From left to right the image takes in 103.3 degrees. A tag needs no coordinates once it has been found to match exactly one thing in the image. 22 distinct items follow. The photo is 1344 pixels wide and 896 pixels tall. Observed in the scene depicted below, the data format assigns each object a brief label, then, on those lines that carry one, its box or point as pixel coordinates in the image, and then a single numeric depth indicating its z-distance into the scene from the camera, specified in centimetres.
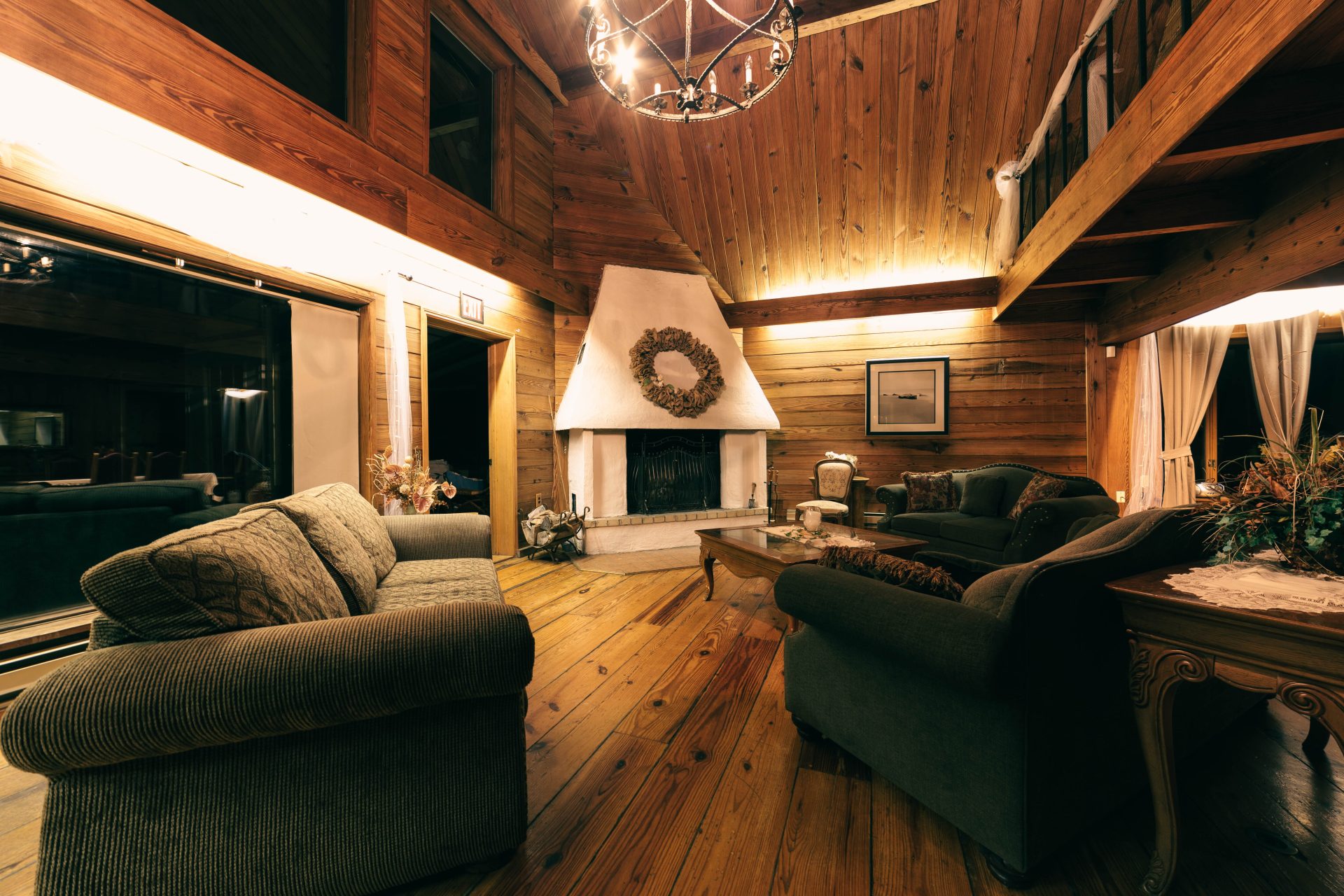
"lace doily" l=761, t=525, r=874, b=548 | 291
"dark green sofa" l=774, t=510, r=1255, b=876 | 114
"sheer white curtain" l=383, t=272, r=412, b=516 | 342
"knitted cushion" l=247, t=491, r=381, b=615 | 167
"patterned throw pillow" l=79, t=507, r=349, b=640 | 100
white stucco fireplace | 478
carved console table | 94
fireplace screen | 511
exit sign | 404
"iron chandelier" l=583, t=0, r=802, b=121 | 211
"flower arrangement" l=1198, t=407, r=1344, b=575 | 117
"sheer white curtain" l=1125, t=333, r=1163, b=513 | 491
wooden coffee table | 264
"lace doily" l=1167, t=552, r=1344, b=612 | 104
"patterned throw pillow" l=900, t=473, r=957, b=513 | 463
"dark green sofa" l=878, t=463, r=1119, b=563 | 324
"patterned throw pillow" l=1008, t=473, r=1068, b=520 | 349
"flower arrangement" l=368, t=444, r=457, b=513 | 307
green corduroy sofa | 95
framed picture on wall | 544
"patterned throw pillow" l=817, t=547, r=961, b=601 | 143
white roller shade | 299
